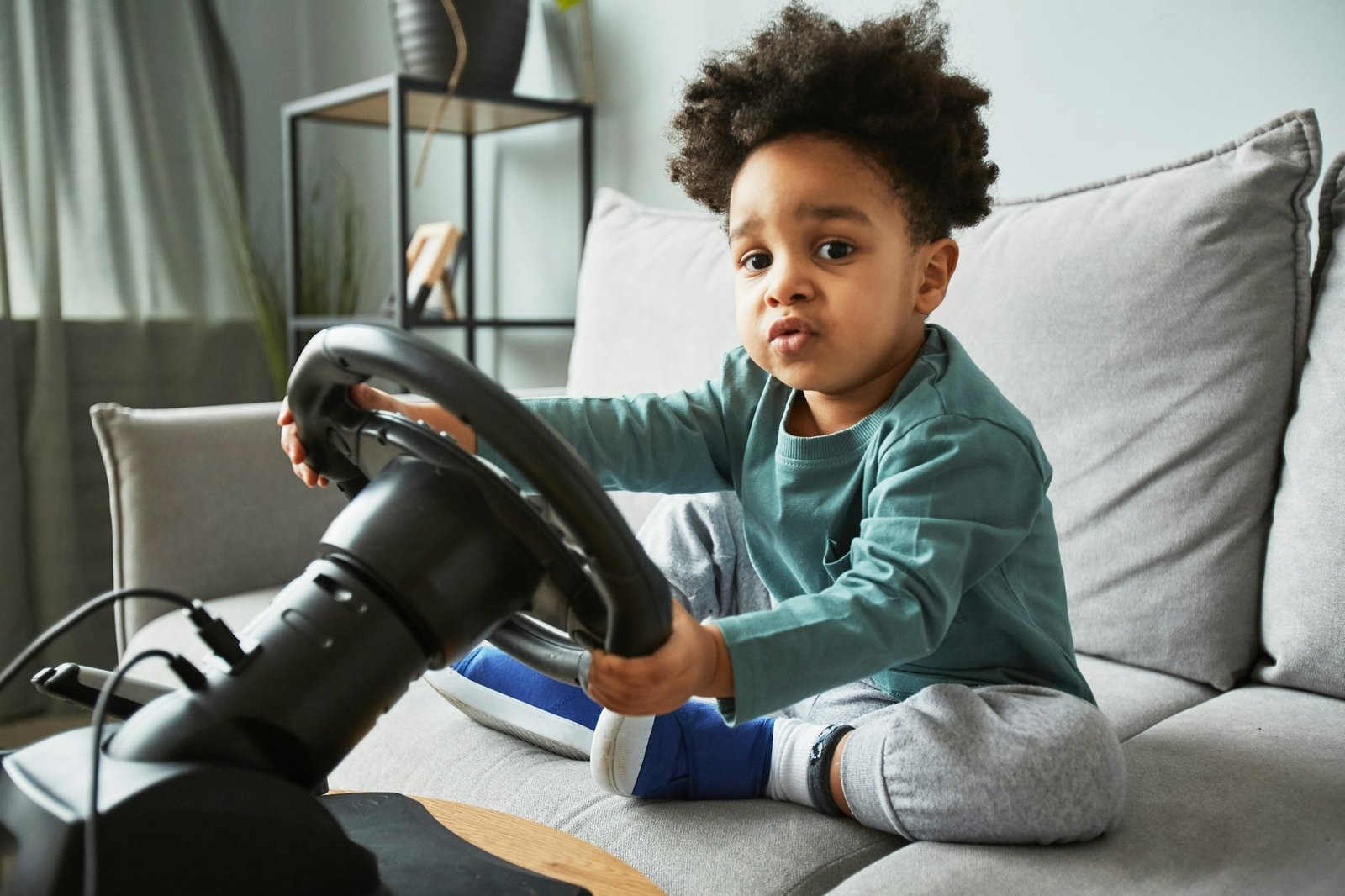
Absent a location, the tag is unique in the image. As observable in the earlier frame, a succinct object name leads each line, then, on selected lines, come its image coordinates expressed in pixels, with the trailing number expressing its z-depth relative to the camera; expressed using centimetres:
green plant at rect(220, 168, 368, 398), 269
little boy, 80
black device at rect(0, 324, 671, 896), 52
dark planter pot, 224
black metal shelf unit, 224
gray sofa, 88
